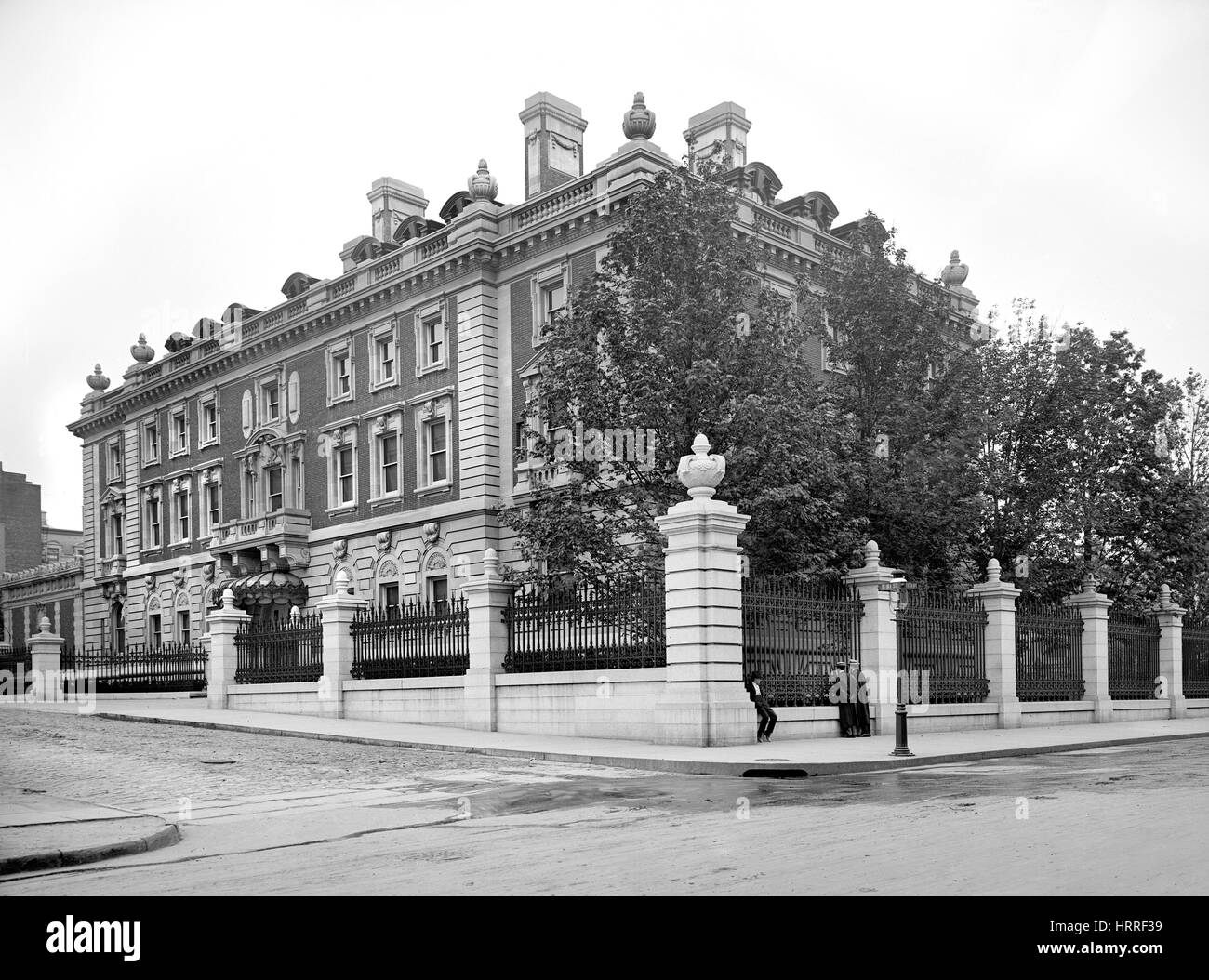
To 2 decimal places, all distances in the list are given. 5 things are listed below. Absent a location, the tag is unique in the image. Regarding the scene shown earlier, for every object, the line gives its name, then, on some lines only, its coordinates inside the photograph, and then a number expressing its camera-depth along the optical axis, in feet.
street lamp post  57.52
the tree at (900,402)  85.51
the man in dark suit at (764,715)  64.49
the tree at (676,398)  74.28
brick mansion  121.60
